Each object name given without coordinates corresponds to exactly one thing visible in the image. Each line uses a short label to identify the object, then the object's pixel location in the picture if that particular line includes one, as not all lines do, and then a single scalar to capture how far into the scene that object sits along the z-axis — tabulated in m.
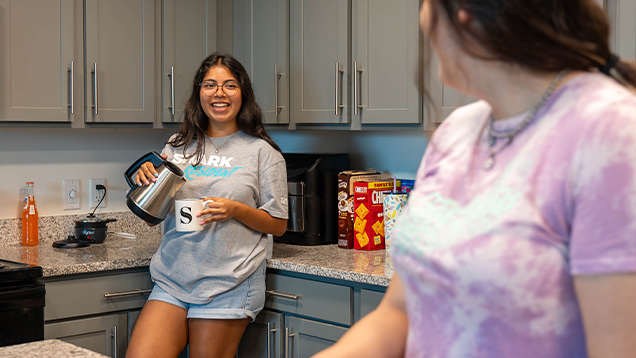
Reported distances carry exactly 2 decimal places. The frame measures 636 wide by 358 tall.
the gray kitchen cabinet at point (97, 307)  2.21
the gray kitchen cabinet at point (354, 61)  2.31
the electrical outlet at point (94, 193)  2.94
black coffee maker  2.57
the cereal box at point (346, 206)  2.55
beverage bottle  2.66
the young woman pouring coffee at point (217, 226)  2.12
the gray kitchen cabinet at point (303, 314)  2.12
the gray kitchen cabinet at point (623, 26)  1.81
